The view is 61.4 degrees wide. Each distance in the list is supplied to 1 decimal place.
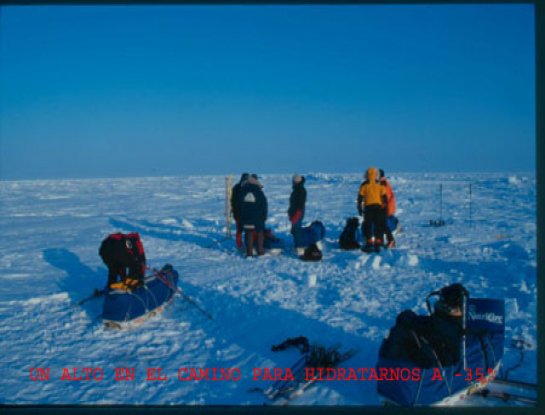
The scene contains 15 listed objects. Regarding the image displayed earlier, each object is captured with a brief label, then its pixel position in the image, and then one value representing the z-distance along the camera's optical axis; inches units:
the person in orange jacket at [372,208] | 300.4
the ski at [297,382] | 133.1
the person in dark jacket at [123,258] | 190.2
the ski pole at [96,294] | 216.8
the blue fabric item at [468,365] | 118.6
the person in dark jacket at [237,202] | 307.0
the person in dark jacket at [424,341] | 120.4
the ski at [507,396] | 126.9
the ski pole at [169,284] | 201.9
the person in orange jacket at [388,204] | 311.7
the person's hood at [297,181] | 297.4
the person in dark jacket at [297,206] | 300.7
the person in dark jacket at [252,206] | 295.3
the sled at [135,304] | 181.5
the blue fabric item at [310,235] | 306.0
